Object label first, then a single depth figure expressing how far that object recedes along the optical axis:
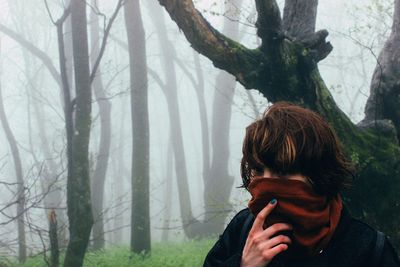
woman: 1.67
